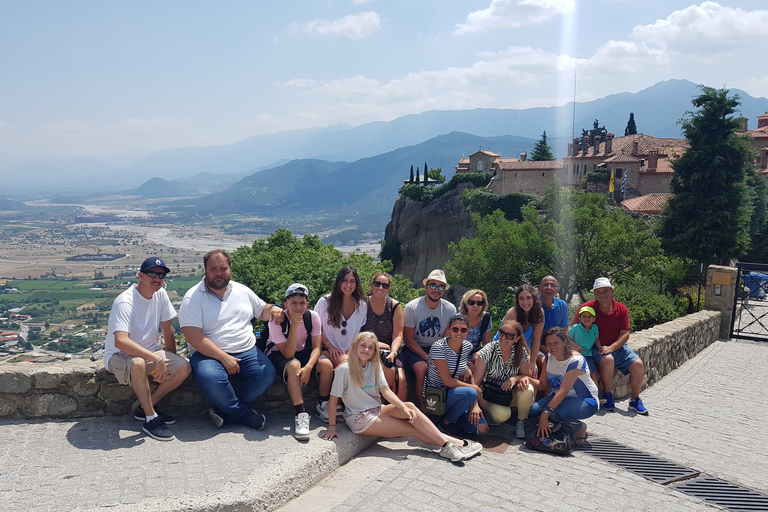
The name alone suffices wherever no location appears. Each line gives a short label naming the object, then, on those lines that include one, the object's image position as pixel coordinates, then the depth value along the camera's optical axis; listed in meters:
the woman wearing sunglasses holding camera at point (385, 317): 5.93
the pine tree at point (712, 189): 28.61
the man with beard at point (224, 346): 5.20
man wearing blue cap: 4.98
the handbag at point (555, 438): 5.52
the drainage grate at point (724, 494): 4.69
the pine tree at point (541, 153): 67.38
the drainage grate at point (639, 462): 5.19
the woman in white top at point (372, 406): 5.14
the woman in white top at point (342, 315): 5.79
